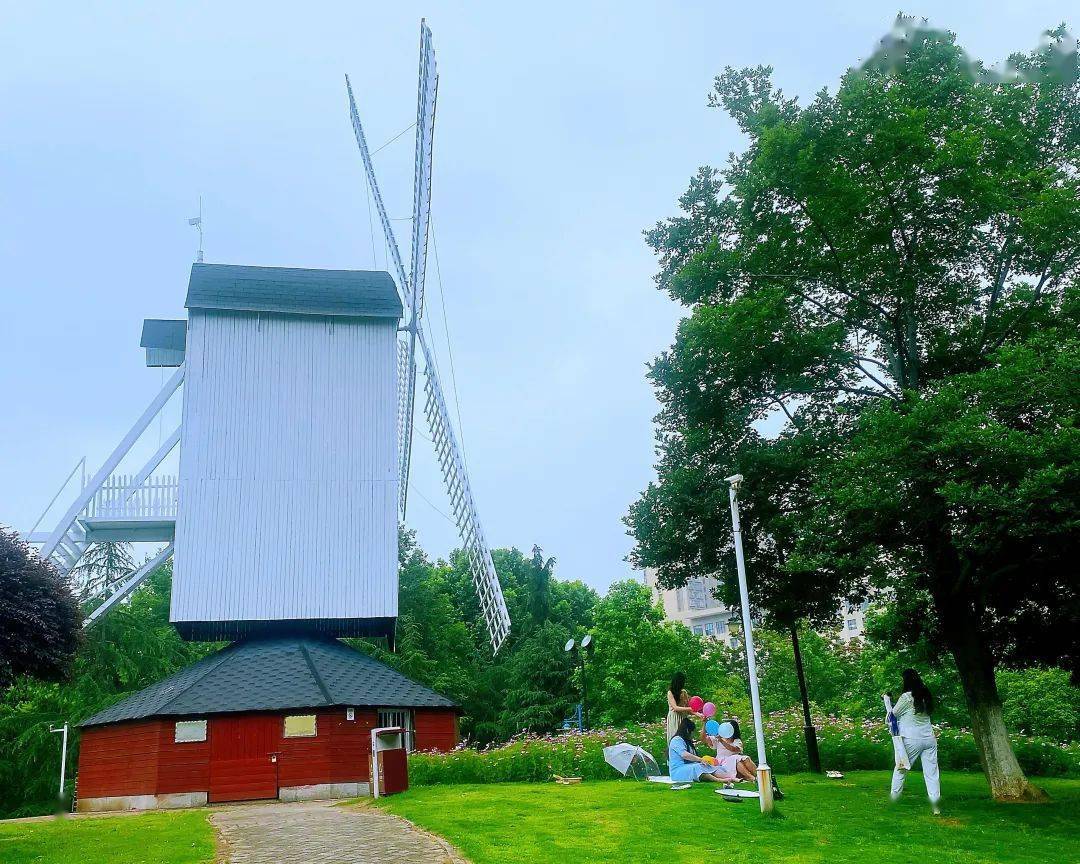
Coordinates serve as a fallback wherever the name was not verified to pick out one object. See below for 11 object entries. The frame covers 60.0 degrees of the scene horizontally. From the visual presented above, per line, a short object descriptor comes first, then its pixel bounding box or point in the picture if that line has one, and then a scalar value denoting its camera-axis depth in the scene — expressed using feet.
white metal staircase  104.88
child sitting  61.72
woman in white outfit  52.95
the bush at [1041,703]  124.36
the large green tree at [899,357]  55.21
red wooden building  88.99
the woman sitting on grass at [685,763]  62.75
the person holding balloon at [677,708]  62.54
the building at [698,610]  405.80
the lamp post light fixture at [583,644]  94.48
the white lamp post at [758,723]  49.93
